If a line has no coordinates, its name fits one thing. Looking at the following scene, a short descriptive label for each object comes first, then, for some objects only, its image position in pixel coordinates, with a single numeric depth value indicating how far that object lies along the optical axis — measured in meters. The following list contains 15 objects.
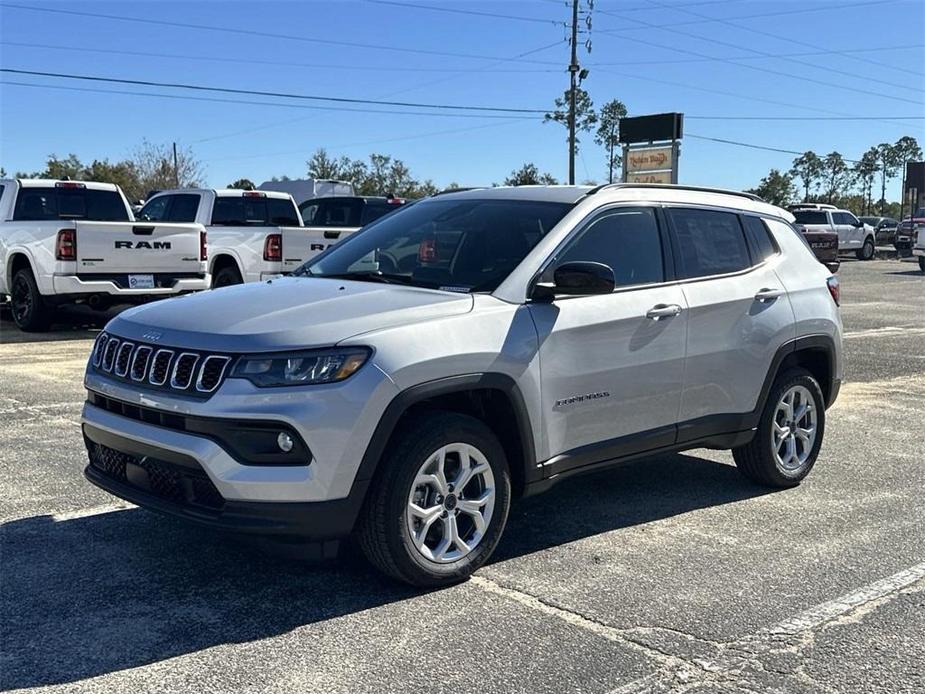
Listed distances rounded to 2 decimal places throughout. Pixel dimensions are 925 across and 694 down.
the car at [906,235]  37.07
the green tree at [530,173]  50.36
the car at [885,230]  50.19
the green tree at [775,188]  73.19
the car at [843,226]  36.53
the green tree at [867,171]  91.25
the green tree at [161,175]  68.25
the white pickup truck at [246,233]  15.32
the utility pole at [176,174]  68.42
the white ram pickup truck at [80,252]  12.85
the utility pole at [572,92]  48.59
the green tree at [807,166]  87.50
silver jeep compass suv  4.00
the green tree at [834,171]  87.50
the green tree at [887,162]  92.38
